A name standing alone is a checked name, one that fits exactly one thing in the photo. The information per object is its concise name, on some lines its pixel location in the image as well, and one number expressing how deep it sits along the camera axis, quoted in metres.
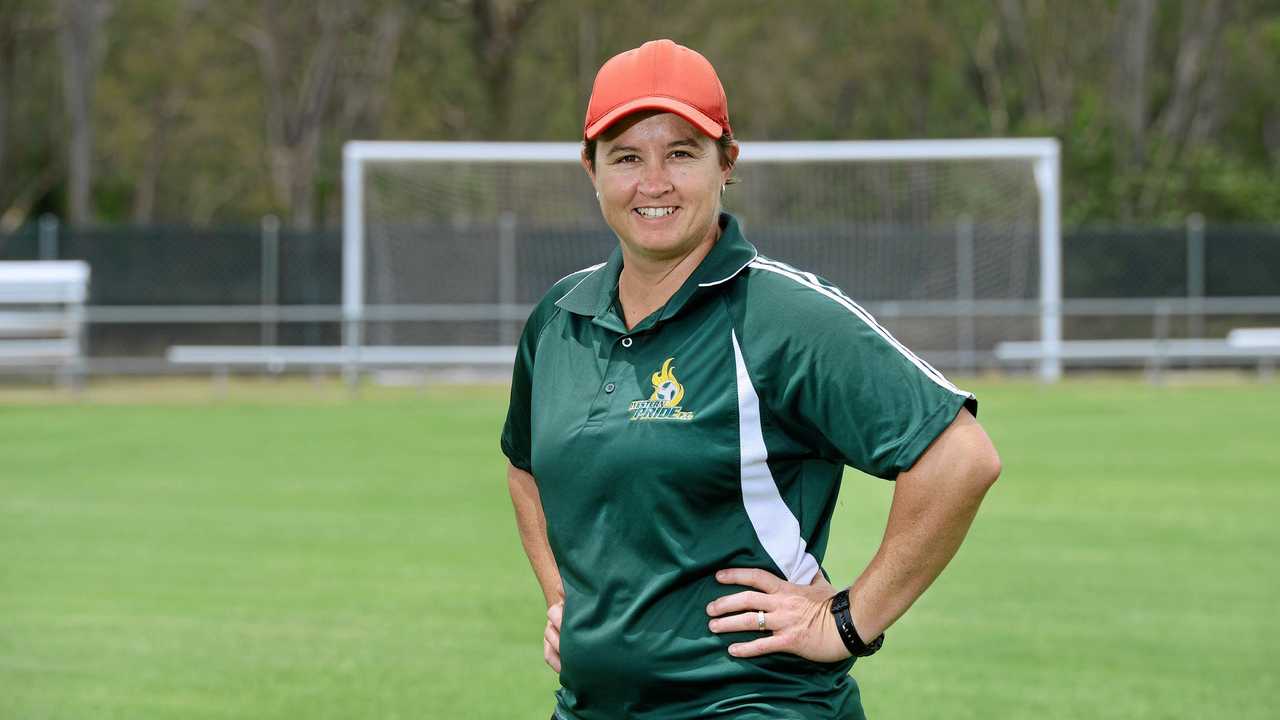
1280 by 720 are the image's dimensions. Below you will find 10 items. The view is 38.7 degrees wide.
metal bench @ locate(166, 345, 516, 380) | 25.69
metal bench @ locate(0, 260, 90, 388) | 26.75
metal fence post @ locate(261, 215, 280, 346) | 30.67
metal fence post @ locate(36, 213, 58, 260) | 30.27
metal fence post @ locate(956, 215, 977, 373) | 28.59
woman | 3.26
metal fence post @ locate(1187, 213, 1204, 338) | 30.55
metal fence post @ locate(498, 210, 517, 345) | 29.47
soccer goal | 28.81
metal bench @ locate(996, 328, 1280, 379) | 26.45
